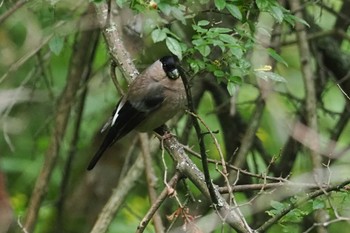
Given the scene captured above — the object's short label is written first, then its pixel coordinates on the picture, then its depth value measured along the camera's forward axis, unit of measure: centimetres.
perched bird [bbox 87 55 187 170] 1011
